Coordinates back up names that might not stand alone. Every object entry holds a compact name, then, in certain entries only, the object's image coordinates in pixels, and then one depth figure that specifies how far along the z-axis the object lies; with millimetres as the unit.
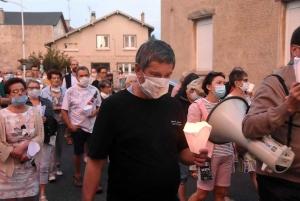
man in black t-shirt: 1754
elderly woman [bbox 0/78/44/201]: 3011
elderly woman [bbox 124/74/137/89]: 4760
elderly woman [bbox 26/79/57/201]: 4004
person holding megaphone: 1695
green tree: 27940
